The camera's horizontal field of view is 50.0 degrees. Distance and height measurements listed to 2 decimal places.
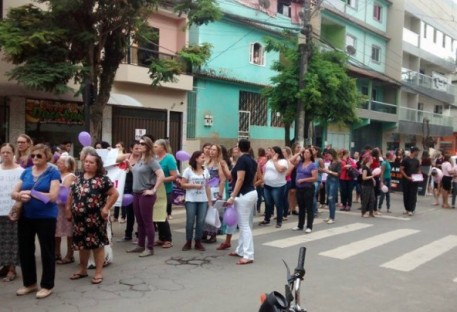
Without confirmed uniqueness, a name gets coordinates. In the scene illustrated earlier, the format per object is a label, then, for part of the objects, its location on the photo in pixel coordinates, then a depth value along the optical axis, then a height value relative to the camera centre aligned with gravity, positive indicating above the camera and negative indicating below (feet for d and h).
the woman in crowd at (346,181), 45.32 -3.54
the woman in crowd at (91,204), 18.99 -2.64
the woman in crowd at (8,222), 19.03 -3.59
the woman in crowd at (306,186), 32.42 -2.93
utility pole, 56.85 +9.31
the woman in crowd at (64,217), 21.29 -3.74
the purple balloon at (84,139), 27.76 -0.19
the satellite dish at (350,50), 98.32 +18.82
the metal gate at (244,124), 73.82 +2.47
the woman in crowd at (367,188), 41.34 -3.83
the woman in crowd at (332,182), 38.45 -3.17
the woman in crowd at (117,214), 35.55 -5.71
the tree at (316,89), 58.29 +6.58
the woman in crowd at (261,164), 39.19 -1.89
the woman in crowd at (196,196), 26.12 -3.06
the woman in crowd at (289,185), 38.01 -3.60
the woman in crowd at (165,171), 27.12 -1.82
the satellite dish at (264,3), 74.59 +21.04
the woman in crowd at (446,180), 53.01 -3.71
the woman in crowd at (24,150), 21.39 -0.71
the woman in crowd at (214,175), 28.45 -2.10
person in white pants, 24.27 -2.93
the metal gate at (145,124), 57.67 +1.69
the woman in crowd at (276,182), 34.86 -2.99
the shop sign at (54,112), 48.80 +2.38
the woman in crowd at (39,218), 17.81 -3.10
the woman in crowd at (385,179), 46.74 -3.46
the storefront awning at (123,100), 54.04 +4.14
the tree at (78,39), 40.34 +8.20
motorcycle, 9.37 -3.07
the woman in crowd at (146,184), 24.21 -2.31
